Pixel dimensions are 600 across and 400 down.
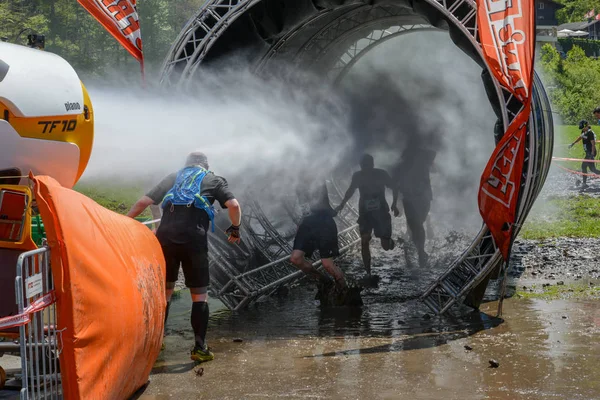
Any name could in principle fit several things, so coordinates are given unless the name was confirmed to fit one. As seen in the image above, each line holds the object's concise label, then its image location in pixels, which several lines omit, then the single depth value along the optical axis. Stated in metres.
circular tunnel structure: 9.07
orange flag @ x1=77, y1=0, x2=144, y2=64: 11.46
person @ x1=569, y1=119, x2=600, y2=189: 21.67
